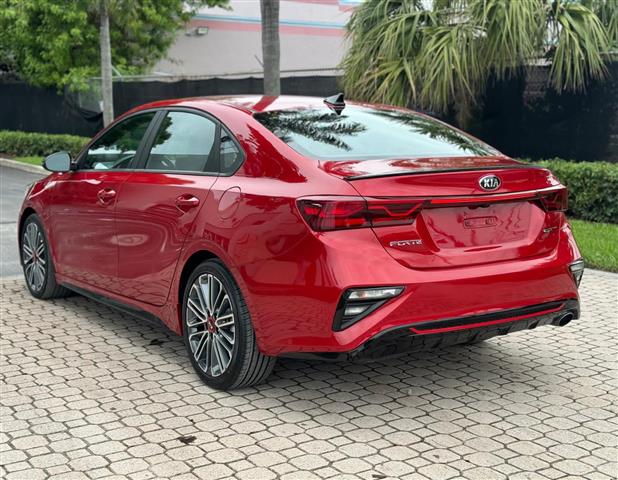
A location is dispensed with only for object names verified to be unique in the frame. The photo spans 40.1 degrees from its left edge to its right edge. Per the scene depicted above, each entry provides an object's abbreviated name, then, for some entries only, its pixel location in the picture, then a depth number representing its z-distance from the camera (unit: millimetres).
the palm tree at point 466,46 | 11109
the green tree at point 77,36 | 20797
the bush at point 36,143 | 20061
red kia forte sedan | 4145
